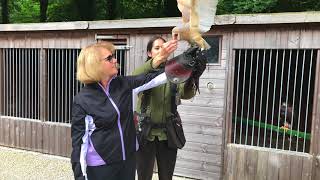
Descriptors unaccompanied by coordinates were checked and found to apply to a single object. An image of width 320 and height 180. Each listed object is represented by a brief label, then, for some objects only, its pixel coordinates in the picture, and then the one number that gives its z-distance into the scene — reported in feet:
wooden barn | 9.40
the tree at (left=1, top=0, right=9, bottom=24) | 29.03
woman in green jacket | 6.37
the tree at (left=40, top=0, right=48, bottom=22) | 28.55
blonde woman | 5.00
